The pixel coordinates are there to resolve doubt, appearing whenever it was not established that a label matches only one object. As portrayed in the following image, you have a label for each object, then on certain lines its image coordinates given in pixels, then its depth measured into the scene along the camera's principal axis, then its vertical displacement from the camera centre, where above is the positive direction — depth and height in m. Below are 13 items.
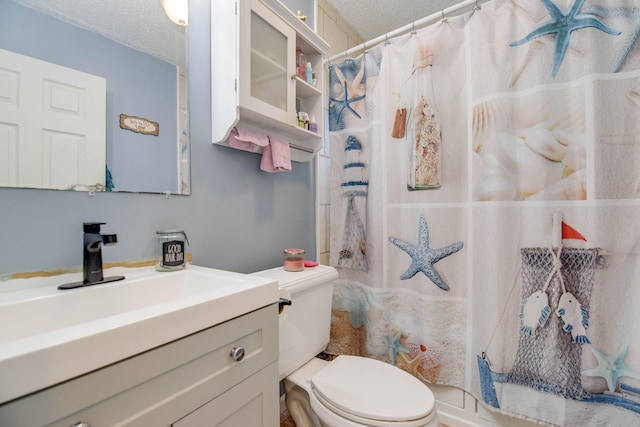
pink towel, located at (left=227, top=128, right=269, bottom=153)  1.08 +0.30
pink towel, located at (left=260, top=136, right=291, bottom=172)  1.19 +0.24
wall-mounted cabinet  0.98 +0.58
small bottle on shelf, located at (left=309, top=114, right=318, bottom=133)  1.38 +0.45
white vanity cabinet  0.39 -0.31
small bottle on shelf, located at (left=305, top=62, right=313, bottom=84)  1.35 +0.70
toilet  0.84 -0.60
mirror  0.68 +0.34
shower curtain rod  1.19 +0.89
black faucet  0.70 -0.10
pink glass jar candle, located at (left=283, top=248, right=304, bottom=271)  1.20 -0.20
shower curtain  0.95 +0.03
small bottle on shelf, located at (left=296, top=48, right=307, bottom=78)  1.34 +0.75
